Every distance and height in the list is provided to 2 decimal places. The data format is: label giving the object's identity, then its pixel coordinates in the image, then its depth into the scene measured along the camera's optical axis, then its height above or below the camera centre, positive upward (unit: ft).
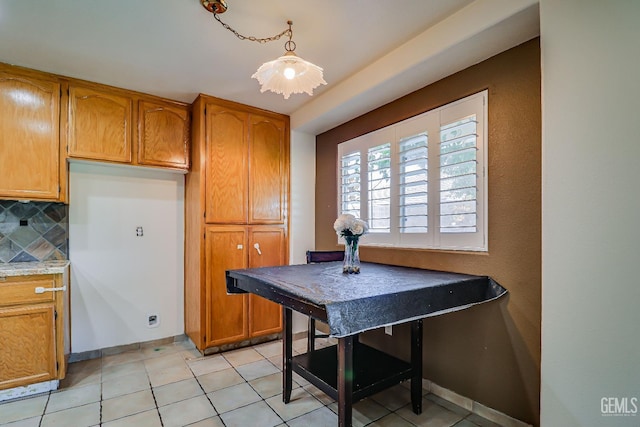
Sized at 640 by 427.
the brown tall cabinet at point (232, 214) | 9.99 -0.01
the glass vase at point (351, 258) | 7.11 -1.00
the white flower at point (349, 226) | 6.73 -0.26
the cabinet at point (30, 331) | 7.25 -2.74
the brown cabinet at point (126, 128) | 8.92 +2.59
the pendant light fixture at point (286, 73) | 5.67 +2.57
